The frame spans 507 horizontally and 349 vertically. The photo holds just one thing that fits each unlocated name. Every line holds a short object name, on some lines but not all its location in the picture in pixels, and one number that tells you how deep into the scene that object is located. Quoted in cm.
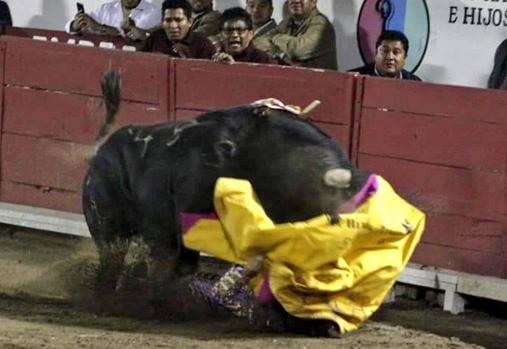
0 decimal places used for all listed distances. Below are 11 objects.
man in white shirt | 2092
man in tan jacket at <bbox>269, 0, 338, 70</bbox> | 1927
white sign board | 1886
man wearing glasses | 1798
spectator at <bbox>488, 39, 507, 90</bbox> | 1802
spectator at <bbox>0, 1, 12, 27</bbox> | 2390
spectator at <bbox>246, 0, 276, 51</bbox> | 1995
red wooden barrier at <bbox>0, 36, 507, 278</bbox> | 1605
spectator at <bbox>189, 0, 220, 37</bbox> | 2034
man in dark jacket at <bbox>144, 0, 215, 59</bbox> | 1878
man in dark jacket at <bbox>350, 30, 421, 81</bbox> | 1722
